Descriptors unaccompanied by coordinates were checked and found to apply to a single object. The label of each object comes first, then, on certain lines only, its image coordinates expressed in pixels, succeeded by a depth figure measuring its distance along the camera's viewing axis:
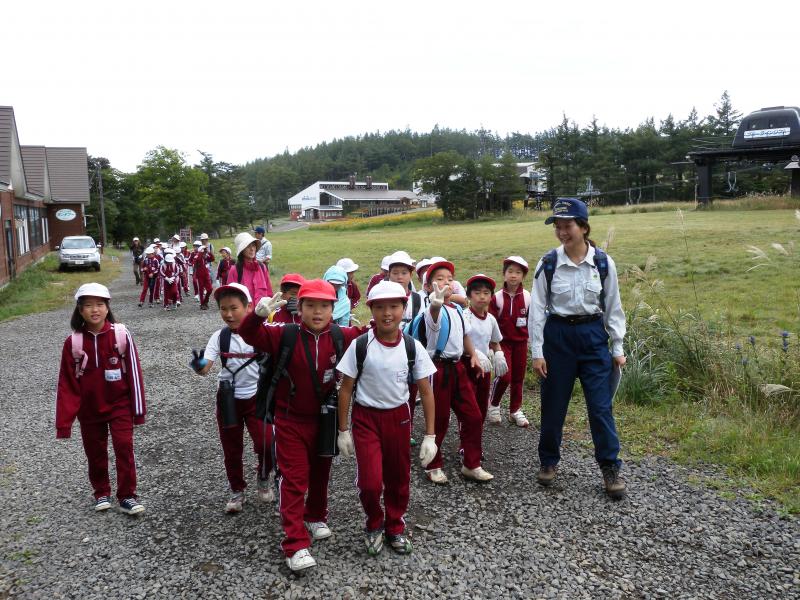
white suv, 27.45
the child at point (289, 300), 4.96
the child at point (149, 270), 16.32
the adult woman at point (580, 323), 4.53
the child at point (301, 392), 3.61
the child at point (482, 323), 5.32
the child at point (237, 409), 4.38
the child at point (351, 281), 7.79
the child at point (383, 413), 3.72
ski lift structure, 36.44
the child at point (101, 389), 4.25
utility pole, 47.91
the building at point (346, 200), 93.69
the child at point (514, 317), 6.04
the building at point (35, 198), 22.89
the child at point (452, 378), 4.74
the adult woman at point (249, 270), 8.56
